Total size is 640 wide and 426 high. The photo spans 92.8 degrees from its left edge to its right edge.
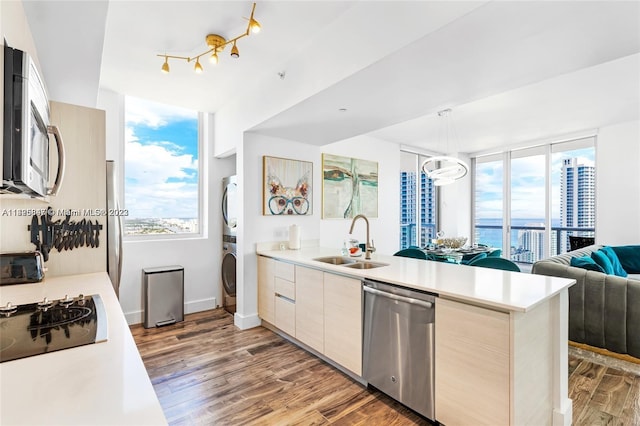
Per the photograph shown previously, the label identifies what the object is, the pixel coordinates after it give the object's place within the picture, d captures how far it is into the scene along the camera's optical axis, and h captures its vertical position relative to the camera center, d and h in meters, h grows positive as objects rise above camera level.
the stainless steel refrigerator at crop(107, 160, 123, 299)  2.47 -0.13
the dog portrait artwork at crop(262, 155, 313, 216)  3.54 +0.32
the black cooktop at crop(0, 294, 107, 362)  0.90 -0.39
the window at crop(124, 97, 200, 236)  3.62 +0.54
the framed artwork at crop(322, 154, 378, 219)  4.57 +0.41
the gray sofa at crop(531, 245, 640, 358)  2.50 -0.83
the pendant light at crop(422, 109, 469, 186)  4.15 +0.60
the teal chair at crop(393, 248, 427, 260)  3.37 -0.46
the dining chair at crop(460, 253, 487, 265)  4.34 -0.64
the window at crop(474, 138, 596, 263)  5.31 +0.27
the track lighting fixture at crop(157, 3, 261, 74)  2.19 +1.31
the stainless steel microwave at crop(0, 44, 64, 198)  0.81 +0.25
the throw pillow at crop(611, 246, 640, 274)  4.01 -0.60
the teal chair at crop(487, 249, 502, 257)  4.52 -0.62
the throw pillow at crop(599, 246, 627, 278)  3.47 -0.58
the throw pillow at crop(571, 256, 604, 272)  2.86 -0.49
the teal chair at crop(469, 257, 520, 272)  2.51 -0.44
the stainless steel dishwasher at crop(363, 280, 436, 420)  1.78 -0.83
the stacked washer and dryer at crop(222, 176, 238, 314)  3.75 -0.36
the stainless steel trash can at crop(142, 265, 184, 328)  3.42 -0.95
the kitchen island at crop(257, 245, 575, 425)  1.45 -0.68
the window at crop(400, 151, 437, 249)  5.96 +0.18
